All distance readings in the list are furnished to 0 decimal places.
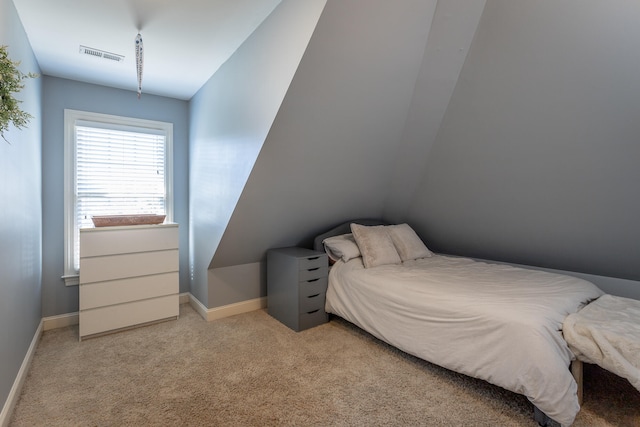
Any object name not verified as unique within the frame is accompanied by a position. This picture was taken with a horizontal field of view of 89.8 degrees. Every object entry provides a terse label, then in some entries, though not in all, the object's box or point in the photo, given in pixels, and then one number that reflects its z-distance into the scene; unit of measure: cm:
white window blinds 305
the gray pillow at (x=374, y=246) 295
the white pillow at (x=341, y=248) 304
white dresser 266
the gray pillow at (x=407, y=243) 323
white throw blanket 152
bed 164
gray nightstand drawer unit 284
